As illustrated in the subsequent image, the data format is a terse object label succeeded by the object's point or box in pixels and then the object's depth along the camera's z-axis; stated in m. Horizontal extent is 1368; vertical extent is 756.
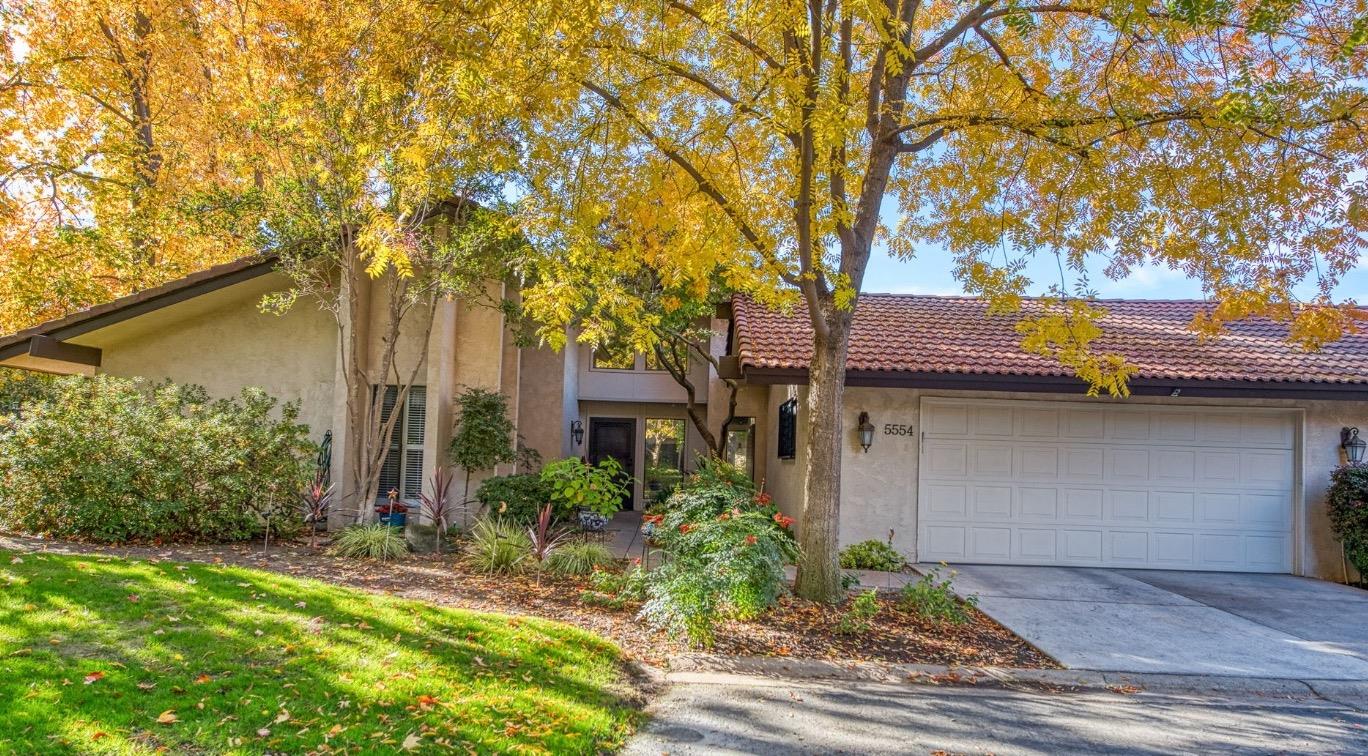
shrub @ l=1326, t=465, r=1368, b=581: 9.28
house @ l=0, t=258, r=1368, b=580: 9.84
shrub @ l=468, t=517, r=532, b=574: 8.37
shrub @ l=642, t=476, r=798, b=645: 5.88
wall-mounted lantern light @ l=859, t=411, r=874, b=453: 9.95
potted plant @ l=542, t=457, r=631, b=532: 9.31
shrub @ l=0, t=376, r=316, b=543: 8.67
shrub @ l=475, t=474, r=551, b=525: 10.14
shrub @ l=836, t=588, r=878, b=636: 6.30
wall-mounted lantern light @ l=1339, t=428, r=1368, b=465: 9.88
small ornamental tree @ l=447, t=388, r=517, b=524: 11.34
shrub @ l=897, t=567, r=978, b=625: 6.74
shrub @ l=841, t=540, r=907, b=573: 9.51
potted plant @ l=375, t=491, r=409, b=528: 10.94
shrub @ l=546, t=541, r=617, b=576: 8.30
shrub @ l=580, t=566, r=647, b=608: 7.06
